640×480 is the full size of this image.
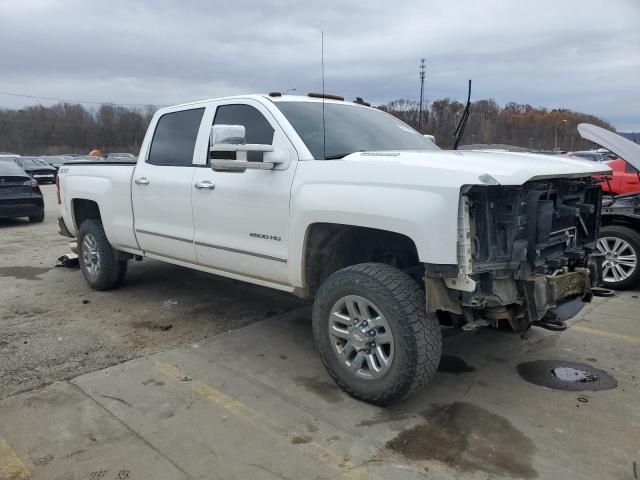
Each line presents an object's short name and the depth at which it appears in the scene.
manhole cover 3.91
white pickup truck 3.18
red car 9.60
